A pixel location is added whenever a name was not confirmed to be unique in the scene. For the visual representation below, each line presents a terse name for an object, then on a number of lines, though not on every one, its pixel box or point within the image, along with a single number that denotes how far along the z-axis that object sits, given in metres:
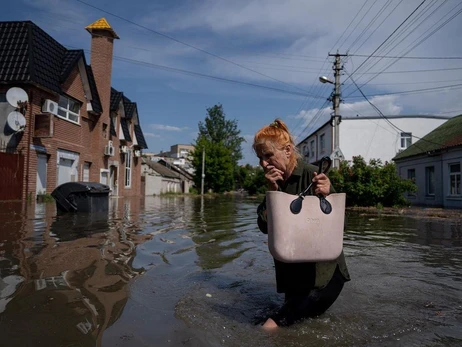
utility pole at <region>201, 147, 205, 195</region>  52.19
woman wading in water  2.64
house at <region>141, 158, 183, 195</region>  40.62
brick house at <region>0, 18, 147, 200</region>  16.02
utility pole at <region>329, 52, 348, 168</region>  22.26
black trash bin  11.03
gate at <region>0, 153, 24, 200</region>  14.90
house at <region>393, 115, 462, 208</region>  21.70
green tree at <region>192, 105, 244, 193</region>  55.31
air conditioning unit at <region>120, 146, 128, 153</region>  28.41
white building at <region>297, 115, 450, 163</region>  34.62
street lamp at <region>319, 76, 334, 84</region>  23.17
